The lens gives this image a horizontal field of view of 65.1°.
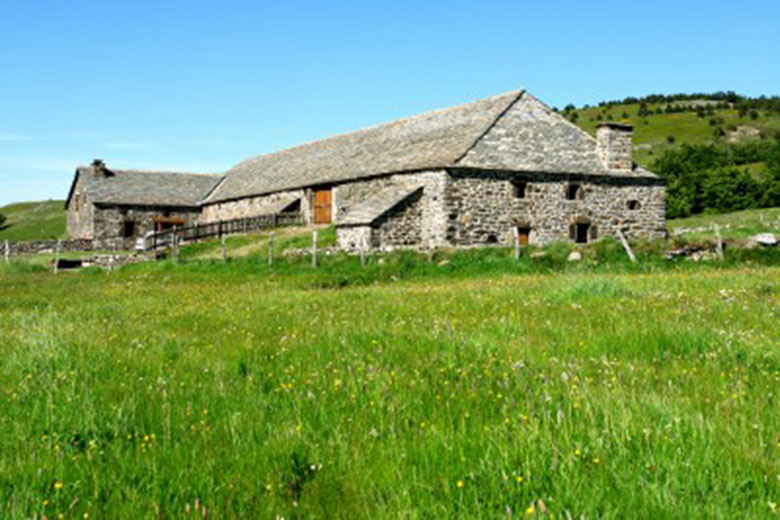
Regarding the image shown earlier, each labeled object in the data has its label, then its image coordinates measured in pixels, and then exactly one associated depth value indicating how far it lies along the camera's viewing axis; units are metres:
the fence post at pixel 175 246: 33.11
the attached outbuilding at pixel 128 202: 50.06
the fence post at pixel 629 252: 18.86
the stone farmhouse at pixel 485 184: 29.94
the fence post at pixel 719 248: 18.42
